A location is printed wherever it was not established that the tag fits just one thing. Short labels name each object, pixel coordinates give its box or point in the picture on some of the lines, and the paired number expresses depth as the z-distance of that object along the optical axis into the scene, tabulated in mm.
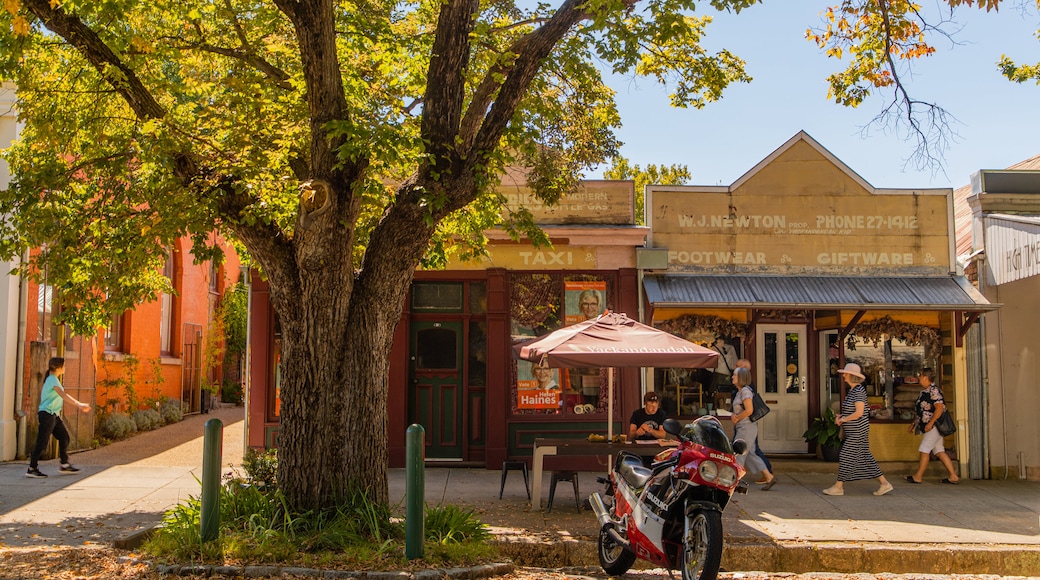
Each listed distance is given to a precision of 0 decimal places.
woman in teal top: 11883
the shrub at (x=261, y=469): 9062
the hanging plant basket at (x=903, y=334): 14281
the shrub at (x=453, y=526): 8211
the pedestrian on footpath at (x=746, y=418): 12055
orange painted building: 17234
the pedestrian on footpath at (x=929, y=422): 12922
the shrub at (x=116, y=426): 16047
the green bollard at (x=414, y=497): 7465
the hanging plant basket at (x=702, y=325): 14250
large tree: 8250
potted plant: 13742
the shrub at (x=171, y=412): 19125
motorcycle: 6527
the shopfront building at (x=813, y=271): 14156
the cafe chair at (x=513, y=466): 10859
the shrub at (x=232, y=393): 25453
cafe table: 10203
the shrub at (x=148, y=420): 17406
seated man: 10961
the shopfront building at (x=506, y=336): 13859
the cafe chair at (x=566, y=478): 10312
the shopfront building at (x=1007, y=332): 13883
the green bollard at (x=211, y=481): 7668
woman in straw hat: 11773
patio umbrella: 9766
